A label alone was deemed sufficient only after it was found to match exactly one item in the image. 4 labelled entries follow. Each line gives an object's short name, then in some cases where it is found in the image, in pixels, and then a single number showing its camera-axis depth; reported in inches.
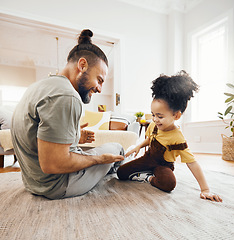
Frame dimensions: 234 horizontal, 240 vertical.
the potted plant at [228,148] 99.4
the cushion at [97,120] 101.8
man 28.4
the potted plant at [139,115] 130.6
